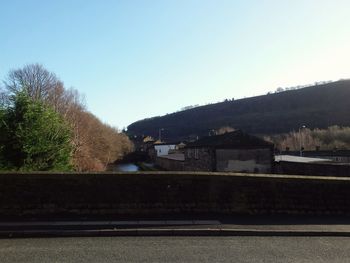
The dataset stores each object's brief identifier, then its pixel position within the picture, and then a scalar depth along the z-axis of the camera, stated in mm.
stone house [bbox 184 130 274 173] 41375
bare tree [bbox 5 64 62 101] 58469
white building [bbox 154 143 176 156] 117862
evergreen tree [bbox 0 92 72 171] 17688
